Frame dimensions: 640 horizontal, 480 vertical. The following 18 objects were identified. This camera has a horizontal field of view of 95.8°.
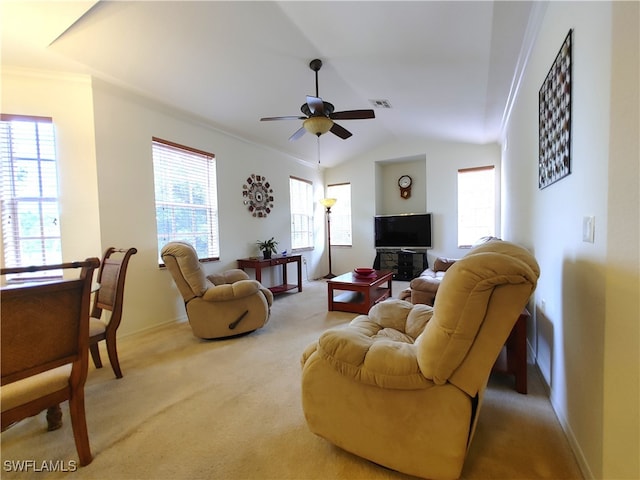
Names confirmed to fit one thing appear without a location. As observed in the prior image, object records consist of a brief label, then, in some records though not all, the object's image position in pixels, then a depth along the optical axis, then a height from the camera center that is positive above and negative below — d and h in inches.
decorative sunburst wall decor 186.7 +23.3
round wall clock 255.7 +37.0
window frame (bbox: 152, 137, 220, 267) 137.6 +18.4
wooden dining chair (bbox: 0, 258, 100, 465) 46.4 -19.5
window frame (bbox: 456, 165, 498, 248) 213.5 +14.9
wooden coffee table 145.4 -34.6
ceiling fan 111.1 +46.1
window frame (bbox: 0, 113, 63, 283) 105.4 +12.8
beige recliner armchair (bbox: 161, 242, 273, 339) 114.8 -26.6
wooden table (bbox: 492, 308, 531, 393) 76.0 -34.8
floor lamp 231.8 +10.2
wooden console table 174.4 -21.6
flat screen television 233.8 -2.9
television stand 235.5 -29.7
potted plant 187.5 -11.2
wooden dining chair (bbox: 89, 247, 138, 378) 84.9 -22.2
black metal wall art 61.3 +25.3
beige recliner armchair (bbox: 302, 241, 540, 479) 41.9 -25.0
